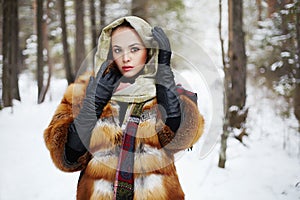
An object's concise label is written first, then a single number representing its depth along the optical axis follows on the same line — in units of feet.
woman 4.25
